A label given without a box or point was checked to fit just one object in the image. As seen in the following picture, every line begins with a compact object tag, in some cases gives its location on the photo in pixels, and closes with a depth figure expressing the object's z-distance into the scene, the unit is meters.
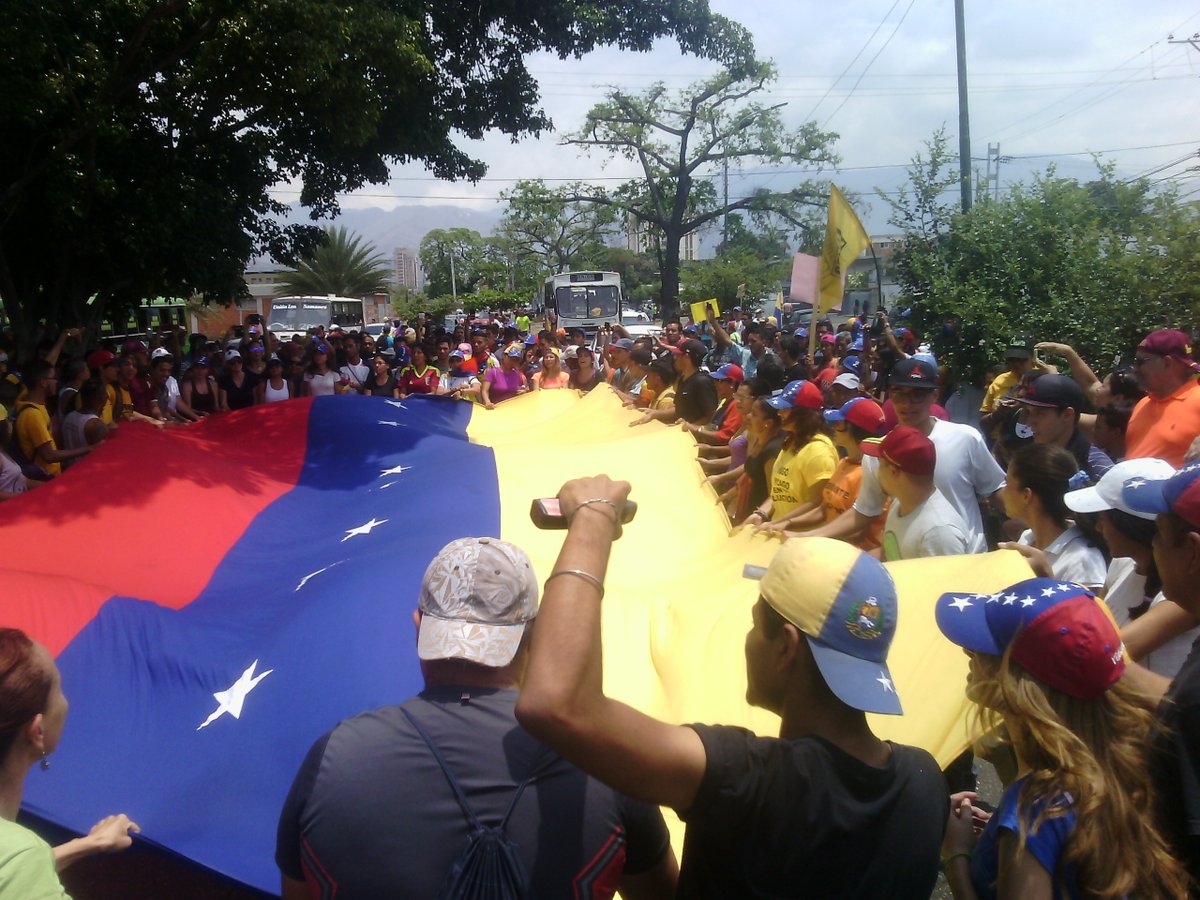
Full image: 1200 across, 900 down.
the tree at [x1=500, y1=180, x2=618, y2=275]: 54.84
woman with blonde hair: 1.52
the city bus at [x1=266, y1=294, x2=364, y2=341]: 28.39
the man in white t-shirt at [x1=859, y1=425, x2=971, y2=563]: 3.51
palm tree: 55.12
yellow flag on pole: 7.97
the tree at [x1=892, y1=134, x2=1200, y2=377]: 8.12
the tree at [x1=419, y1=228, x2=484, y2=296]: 73.81
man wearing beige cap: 1.52
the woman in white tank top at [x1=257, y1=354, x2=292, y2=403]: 9.53
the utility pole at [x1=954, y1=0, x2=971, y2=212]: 14.56
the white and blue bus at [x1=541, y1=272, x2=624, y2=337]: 25.55
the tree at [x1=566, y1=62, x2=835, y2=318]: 30.89
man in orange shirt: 4.56
